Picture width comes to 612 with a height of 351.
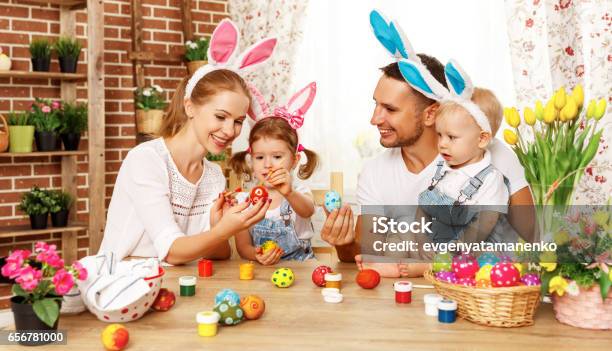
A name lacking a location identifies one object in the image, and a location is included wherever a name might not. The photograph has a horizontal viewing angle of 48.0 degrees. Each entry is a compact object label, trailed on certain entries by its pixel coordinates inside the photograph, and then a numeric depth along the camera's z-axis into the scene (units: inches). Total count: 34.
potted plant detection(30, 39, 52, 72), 156.9
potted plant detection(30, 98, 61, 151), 155.6
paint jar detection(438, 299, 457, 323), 60.0
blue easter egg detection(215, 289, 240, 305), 61.0
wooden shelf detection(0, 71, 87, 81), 151.9
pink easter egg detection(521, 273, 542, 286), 58.4
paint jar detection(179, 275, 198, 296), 70.1
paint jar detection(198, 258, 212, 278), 79.7
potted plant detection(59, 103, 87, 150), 159.9
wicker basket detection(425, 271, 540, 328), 57.3
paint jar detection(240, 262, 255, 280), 78.0
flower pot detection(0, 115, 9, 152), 149.6
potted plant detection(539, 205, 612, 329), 56.8
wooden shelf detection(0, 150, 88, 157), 150.0
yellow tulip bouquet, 67.8
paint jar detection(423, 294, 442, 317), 62.6
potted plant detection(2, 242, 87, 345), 53.9
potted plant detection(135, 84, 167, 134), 173.8
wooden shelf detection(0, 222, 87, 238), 151.4
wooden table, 54.7
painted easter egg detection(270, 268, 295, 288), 74.0
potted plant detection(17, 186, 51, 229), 155.5
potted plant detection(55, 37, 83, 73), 159.3
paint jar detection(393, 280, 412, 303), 67.2
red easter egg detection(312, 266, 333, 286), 74.3
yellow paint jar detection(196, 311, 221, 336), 56.9
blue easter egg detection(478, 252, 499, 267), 61.9
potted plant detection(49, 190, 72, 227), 158.1
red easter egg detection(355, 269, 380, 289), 72.6
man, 82.5
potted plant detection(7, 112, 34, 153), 152.4
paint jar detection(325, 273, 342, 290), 72.4
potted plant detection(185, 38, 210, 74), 178.1
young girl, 97.5
